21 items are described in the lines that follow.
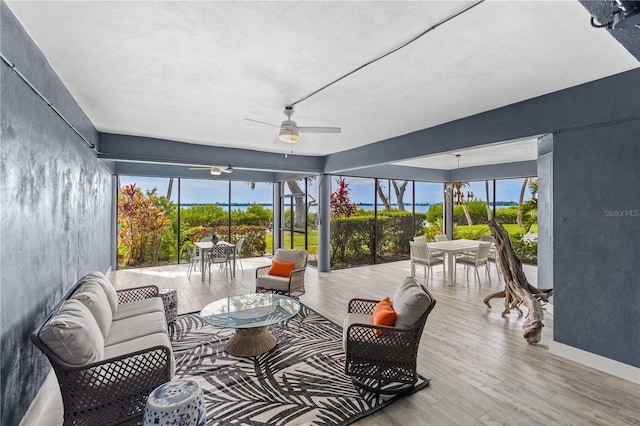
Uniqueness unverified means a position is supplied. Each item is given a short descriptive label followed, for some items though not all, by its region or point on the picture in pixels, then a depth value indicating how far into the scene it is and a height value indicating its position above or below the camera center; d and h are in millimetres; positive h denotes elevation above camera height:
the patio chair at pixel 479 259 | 5789 -930
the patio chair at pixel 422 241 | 6895 -658
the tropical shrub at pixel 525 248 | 8109 -983
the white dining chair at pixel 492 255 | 6500 -941
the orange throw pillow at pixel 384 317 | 2520 -906
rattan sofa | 1837 -1058
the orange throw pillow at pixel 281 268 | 4586 -869
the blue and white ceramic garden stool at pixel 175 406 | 1684 -1125
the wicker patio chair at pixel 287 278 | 4324 -978
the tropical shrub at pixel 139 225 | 7926 -330
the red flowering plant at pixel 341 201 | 7910 +328
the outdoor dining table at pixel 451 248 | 5902 -716
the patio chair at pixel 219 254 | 6461 -920
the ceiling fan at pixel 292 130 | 3264 +940
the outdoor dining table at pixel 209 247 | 6381 -757
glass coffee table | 2965 -1082
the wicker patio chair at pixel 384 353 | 2381 -1150
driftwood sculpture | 3679 -937
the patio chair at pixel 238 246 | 7327 -812
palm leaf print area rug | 2242 -1508
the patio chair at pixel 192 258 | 6975 -1130
